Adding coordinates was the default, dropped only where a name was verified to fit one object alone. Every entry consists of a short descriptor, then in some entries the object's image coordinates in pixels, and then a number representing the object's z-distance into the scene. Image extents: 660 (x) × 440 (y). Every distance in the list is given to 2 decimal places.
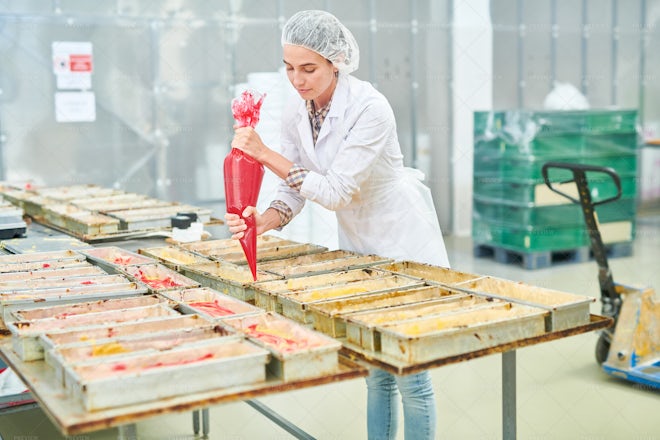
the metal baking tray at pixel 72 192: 4.23
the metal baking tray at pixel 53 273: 2.35
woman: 2.38
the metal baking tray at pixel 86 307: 1.93
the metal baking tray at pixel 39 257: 2.61
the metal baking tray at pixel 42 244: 2.83
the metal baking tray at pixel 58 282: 2.20
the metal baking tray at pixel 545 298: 1.91
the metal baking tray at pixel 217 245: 2.78
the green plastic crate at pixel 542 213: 6.43
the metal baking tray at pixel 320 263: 2.39
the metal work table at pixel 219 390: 1.42
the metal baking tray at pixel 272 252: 2.61
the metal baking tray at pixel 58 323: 1.74
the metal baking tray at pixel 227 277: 2.18
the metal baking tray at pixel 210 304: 1.93
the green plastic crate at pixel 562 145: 6.40
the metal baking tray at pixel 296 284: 2.09
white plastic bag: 8.11
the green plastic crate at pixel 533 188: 6.35
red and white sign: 6.32
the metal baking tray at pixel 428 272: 2.27
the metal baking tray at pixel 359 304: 1.87
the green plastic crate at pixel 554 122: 6.35
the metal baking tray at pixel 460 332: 1.69
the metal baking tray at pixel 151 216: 3.44
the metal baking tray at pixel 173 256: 2.54
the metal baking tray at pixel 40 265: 2.47
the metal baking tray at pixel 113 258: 2.52
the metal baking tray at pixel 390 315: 1.78
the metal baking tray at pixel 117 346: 1.59
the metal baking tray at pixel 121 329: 1.74
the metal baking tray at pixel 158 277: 2.20
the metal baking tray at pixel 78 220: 3.36
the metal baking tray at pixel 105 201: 3.92
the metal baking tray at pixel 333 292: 1.97
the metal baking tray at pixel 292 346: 1.59
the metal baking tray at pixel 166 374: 1.45
